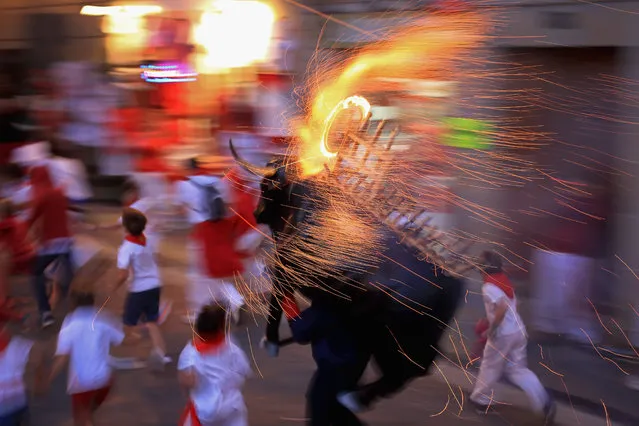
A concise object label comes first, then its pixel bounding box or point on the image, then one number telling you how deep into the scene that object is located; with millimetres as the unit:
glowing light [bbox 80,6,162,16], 13234
